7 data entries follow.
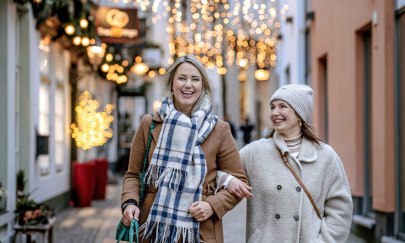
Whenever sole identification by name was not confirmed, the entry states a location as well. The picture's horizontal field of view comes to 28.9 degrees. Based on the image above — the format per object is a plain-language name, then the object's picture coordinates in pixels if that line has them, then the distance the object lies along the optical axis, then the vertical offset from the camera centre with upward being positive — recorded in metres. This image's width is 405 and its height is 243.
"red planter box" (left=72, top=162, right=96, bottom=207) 15.52 -1.24
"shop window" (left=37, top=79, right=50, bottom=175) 12.73 +0.06
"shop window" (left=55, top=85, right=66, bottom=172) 14.59 -0.12
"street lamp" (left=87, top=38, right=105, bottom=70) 15.44 +1.40
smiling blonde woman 3.84 -0.22
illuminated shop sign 16.84 +2.12
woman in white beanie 4.15 -0.34
